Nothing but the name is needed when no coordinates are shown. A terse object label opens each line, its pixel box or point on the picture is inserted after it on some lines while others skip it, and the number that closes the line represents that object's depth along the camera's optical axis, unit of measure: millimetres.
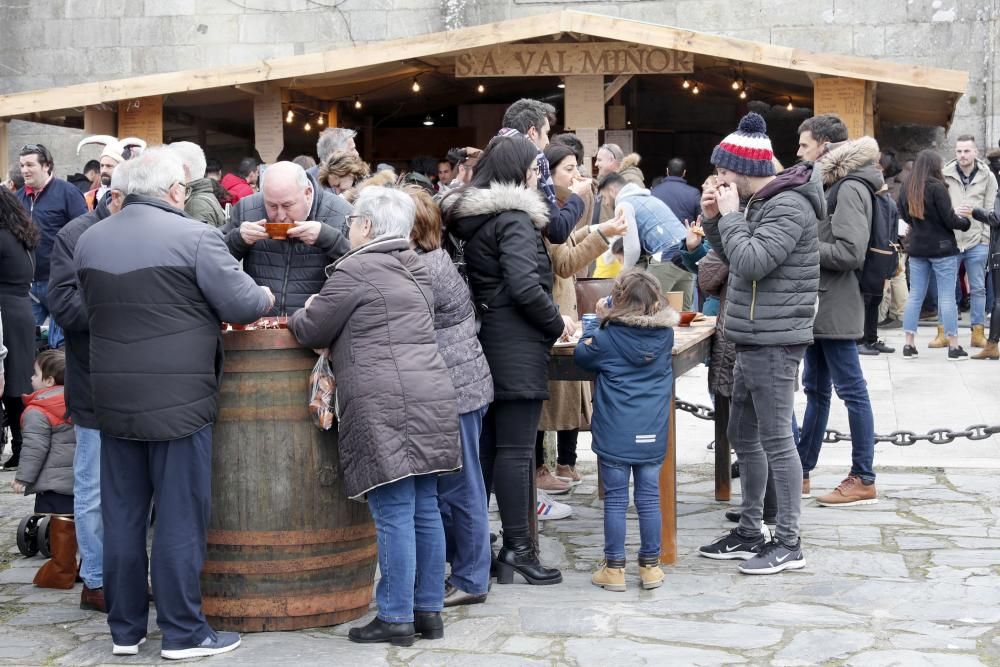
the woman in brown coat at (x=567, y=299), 6168
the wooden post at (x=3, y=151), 14297
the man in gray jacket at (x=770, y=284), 5797
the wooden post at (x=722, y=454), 7348
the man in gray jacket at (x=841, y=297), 6836
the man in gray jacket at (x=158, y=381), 4766
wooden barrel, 5027
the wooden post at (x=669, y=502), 6047
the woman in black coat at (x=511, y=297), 5586
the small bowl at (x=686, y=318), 6914
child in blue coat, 5645
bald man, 5508
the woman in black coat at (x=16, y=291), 8023
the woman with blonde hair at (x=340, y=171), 7336
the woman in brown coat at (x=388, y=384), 4840
